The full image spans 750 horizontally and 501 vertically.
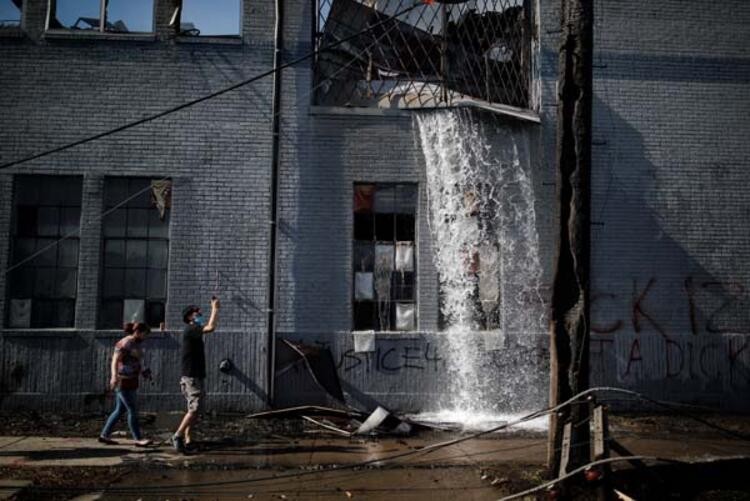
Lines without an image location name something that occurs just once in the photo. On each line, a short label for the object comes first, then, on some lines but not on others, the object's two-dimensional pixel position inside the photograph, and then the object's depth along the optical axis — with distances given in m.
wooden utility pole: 6.07
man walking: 7.56
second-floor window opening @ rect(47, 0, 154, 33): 10.20
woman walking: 7.76
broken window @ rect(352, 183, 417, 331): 10.17
